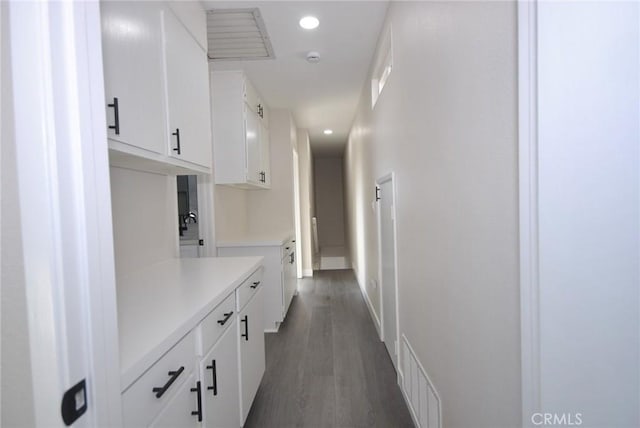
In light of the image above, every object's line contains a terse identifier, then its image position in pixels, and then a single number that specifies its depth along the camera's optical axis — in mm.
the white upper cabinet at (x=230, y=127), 3213
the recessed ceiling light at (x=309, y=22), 2434
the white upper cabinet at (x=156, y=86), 1167
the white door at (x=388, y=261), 2492
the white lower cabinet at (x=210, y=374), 899
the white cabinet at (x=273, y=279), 3406
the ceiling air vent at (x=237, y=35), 2344
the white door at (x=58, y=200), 531
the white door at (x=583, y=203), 705
